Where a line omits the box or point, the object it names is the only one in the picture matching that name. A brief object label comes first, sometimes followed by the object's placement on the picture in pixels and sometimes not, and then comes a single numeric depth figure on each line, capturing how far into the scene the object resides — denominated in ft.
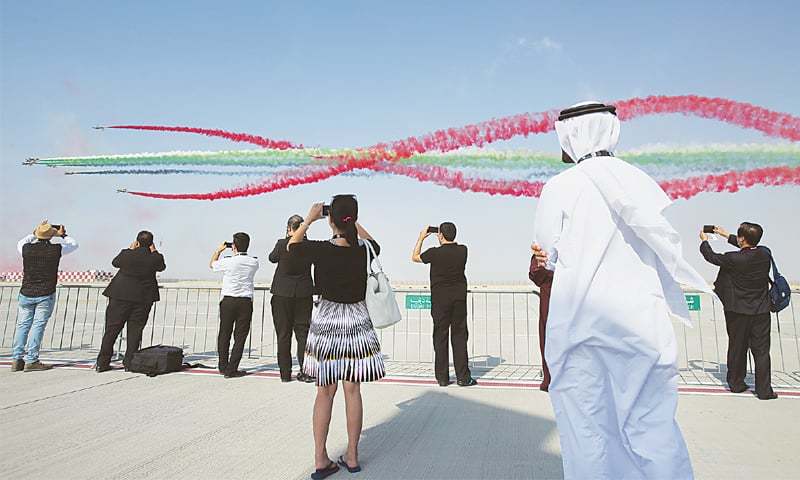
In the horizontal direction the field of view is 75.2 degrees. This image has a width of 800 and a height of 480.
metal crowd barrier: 25.43
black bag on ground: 22.09
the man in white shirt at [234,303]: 22.53
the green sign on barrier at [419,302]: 25.12
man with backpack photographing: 18.75
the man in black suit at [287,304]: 21.07
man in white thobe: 7.18
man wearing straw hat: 22.68
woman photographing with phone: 11.50
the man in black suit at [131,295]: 23.00
